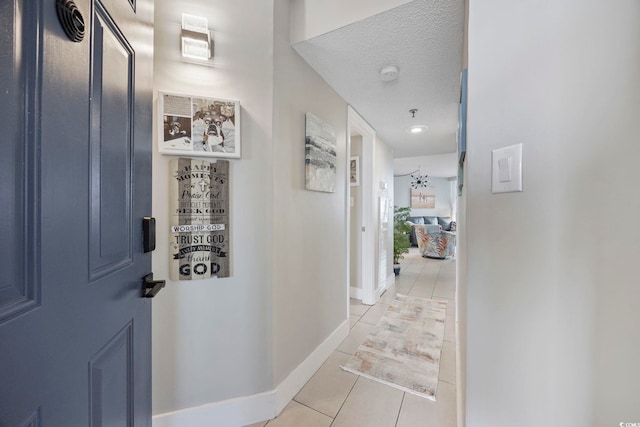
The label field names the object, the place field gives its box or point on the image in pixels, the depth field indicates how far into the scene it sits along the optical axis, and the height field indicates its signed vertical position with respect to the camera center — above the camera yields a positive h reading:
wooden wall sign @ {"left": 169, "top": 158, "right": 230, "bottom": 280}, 1.21 -0.05
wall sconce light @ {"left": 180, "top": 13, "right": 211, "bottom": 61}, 1.19 +0.87
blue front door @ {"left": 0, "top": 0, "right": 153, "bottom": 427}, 0.36 -0.02
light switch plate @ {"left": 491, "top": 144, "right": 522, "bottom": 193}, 0.64 +0.12
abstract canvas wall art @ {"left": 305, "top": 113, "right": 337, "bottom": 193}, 1.67 +0.43
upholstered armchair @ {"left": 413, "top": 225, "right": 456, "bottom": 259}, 5.93 -0.75
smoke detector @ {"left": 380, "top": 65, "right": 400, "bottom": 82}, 1.71 +1.02
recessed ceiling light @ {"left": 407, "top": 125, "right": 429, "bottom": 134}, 2.90 +1.04
